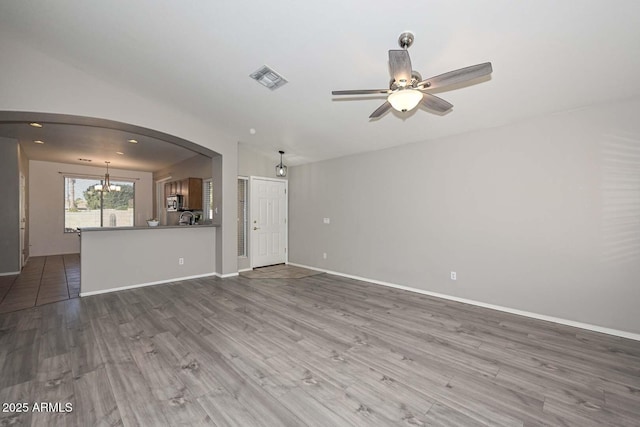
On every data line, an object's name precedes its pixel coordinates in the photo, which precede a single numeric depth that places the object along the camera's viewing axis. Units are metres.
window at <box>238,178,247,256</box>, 6.24
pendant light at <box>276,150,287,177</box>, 6.33
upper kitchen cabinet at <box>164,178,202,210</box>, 6.59
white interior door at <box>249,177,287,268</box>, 6.32
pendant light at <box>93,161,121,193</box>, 7.87
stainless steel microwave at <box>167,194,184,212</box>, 7.09
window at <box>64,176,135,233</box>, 8.27
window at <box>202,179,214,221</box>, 6.62
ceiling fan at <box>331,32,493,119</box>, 2.00
